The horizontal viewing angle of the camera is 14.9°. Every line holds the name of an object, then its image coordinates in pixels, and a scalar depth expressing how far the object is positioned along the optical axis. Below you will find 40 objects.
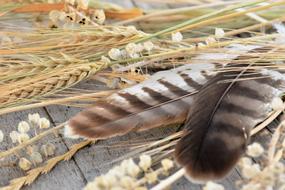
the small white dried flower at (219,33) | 0.77
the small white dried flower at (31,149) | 0.73
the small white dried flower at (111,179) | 0.63
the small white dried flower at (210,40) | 0.78
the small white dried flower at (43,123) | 0.74
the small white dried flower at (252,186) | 0.62
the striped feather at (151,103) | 0.72
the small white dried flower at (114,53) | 0.79
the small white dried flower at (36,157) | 0.73
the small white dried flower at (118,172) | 0.64
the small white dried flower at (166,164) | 0.65
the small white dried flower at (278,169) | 0.62
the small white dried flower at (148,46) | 0.79
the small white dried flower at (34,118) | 0.73
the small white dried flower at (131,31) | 0.79
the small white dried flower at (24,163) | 0.73
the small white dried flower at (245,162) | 0.64
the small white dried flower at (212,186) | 0.63
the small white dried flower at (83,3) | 0.82
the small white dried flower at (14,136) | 0.73
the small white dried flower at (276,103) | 0.71
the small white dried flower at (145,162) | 0.66
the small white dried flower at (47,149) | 0.74
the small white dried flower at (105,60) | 0.78
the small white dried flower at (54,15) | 0.84
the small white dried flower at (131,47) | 0.78
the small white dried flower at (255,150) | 0.64
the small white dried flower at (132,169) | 0.65
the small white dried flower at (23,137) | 0.73
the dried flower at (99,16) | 0.84
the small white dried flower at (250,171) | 0.63
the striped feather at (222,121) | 0.67
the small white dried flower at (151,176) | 0.64
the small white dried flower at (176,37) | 0.79
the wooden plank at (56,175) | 0.73
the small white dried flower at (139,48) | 0.78
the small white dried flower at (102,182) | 0.63
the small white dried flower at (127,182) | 0.64
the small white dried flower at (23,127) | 0.73
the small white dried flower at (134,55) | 0.79
